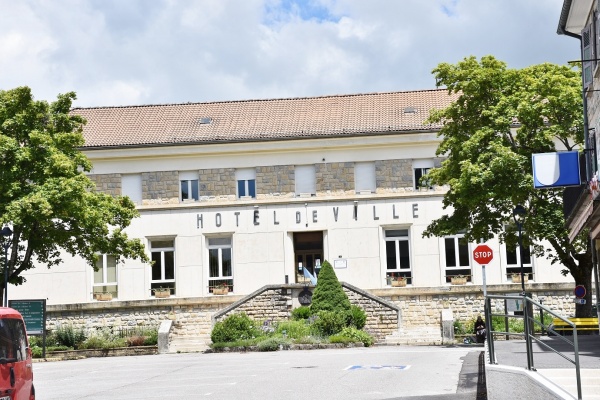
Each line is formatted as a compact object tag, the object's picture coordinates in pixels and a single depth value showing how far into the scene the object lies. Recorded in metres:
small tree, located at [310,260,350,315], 39.12
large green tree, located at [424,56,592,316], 31.80
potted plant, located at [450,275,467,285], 44.69
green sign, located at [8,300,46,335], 36.09
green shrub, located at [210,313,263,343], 37.53
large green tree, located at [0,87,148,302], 33.56
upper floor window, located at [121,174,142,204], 47.06
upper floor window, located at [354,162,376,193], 46.16
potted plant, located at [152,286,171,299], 46.16
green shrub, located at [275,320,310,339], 36.66
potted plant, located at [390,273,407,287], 45.12
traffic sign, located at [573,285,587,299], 32.78
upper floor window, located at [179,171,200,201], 47.12
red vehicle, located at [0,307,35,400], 14.58
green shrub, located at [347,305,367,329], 38.75
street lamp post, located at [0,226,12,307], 32.68
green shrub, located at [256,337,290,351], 34.62
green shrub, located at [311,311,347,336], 36.84
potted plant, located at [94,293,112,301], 46.38
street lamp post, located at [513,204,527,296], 31.92
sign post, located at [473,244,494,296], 32.31
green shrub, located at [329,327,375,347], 35.37
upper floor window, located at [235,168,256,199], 46.88
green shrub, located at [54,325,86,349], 40.88
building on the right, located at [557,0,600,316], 21.56
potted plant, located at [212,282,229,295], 45.97
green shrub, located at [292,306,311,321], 40.69
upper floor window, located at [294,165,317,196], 46.50
